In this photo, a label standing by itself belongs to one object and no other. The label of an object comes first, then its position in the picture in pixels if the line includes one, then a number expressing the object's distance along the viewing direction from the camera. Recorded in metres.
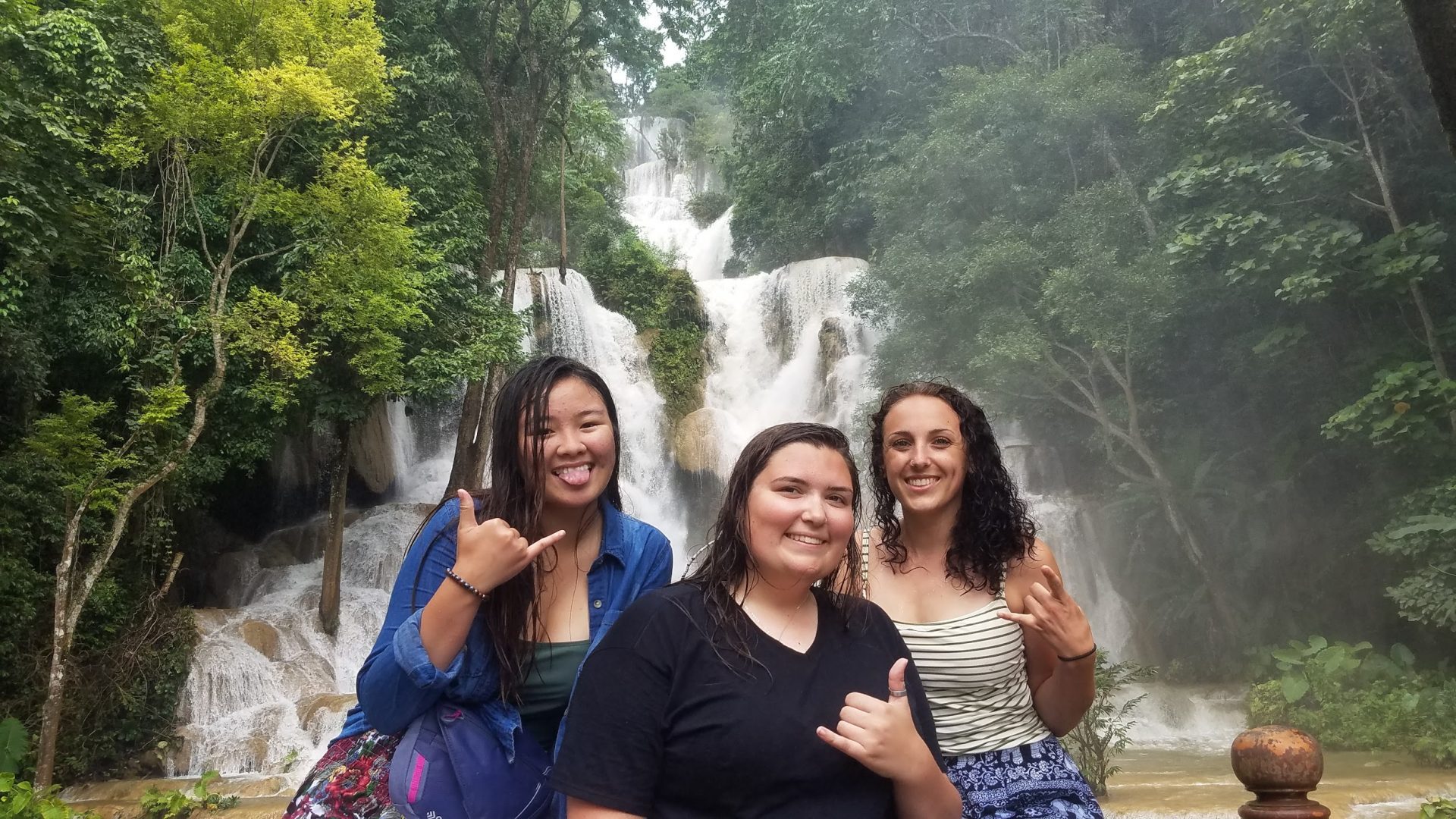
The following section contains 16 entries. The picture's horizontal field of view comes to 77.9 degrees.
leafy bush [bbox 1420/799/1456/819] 3.26
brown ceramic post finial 1.64
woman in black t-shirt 1.30
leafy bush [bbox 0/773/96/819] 3.69
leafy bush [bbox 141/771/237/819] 6.08
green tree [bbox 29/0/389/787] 8.06
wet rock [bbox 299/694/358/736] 8.26
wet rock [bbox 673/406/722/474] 13.71
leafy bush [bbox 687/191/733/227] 26.52
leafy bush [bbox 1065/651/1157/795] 5.82
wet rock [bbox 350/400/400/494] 13.79
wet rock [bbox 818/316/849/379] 15.25
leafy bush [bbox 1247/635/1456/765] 8.16
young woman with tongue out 1.56
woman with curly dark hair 1.81
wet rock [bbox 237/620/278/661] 9.27
